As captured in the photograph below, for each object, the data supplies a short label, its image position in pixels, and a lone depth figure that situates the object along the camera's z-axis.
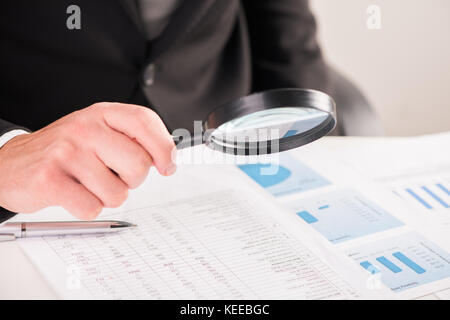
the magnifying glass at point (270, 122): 0.83
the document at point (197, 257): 0.78
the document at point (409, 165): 0.88
